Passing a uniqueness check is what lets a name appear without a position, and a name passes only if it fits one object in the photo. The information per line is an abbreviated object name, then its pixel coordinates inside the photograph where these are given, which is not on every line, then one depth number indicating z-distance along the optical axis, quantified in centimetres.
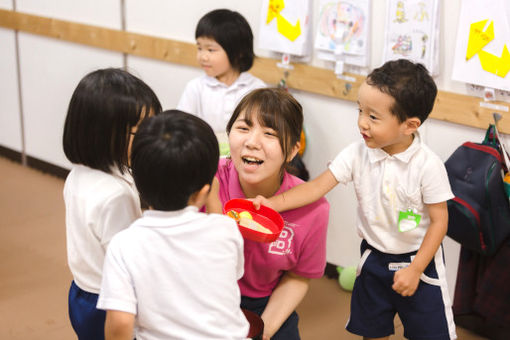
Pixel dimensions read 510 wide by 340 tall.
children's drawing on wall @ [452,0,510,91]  222
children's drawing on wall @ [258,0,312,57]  282
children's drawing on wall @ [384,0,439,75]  240
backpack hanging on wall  219
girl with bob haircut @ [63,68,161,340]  135
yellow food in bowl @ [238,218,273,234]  147
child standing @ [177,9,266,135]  284
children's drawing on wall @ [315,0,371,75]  263
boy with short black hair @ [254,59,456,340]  171
